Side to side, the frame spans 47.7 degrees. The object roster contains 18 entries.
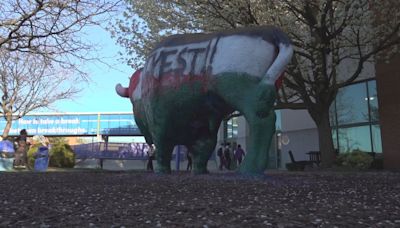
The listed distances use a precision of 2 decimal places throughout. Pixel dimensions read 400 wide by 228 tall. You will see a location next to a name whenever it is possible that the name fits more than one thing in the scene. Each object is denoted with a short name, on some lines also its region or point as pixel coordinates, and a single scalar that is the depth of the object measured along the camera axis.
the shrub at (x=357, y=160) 16.27
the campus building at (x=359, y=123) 16.77
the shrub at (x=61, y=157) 21.03
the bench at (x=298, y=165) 18.89
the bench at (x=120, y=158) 25.97
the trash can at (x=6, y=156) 16.64
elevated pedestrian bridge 47.59
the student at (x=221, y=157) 24.27
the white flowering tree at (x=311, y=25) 13.40
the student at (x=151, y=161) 20.56
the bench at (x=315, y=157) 19.45
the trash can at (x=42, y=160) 17.34
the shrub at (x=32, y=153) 19.04
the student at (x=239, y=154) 22.58
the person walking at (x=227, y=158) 23.95
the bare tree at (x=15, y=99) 26.52
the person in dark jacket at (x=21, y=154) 17.00
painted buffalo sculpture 7.37
